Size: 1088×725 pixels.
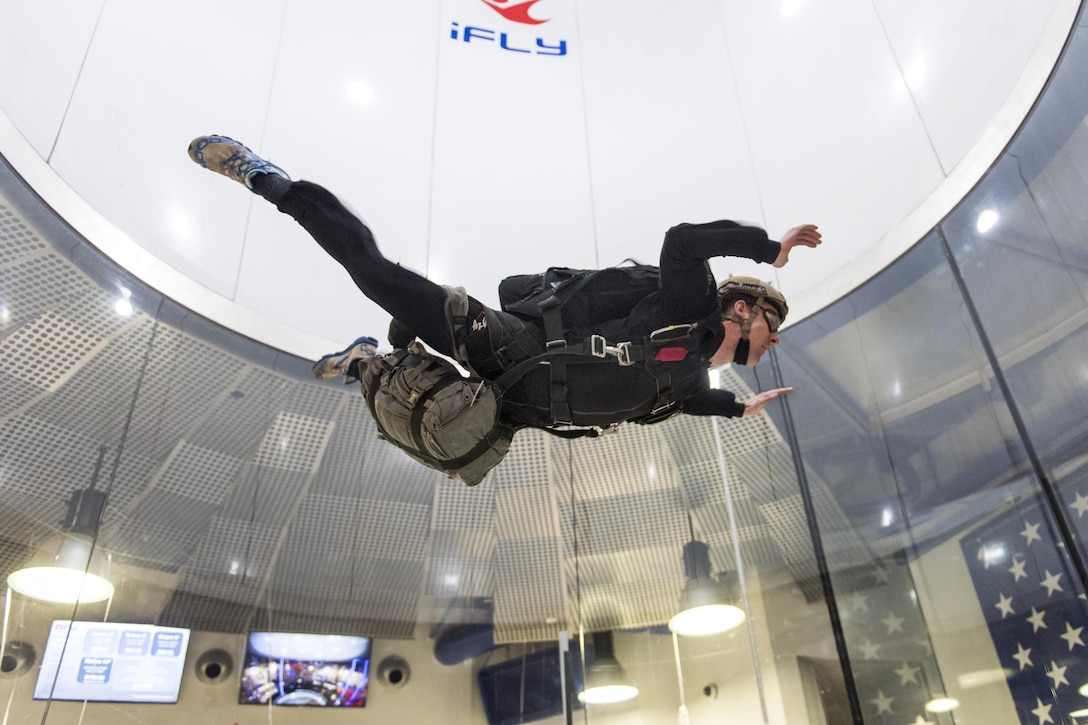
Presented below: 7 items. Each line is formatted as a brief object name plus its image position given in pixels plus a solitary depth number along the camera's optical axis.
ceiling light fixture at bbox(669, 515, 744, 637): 3.90
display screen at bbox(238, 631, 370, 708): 4.02
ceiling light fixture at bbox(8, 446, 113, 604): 3.07
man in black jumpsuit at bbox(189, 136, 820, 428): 1.79
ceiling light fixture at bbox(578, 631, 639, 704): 4.16
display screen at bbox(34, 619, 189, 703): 3.12
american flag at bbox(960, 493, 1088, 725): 2.39
